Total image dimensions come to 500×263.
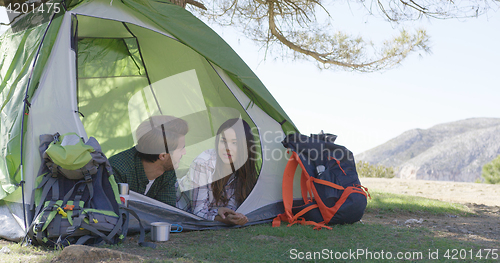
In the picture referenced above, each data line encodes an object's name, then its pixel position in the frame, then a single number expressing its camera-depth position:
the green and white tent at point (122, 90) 2.36
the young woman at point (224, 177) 2.90
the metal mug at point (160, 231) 2.39
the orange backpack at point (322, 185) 2.92
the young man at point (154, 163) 2.68
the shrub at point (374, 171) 10.56
